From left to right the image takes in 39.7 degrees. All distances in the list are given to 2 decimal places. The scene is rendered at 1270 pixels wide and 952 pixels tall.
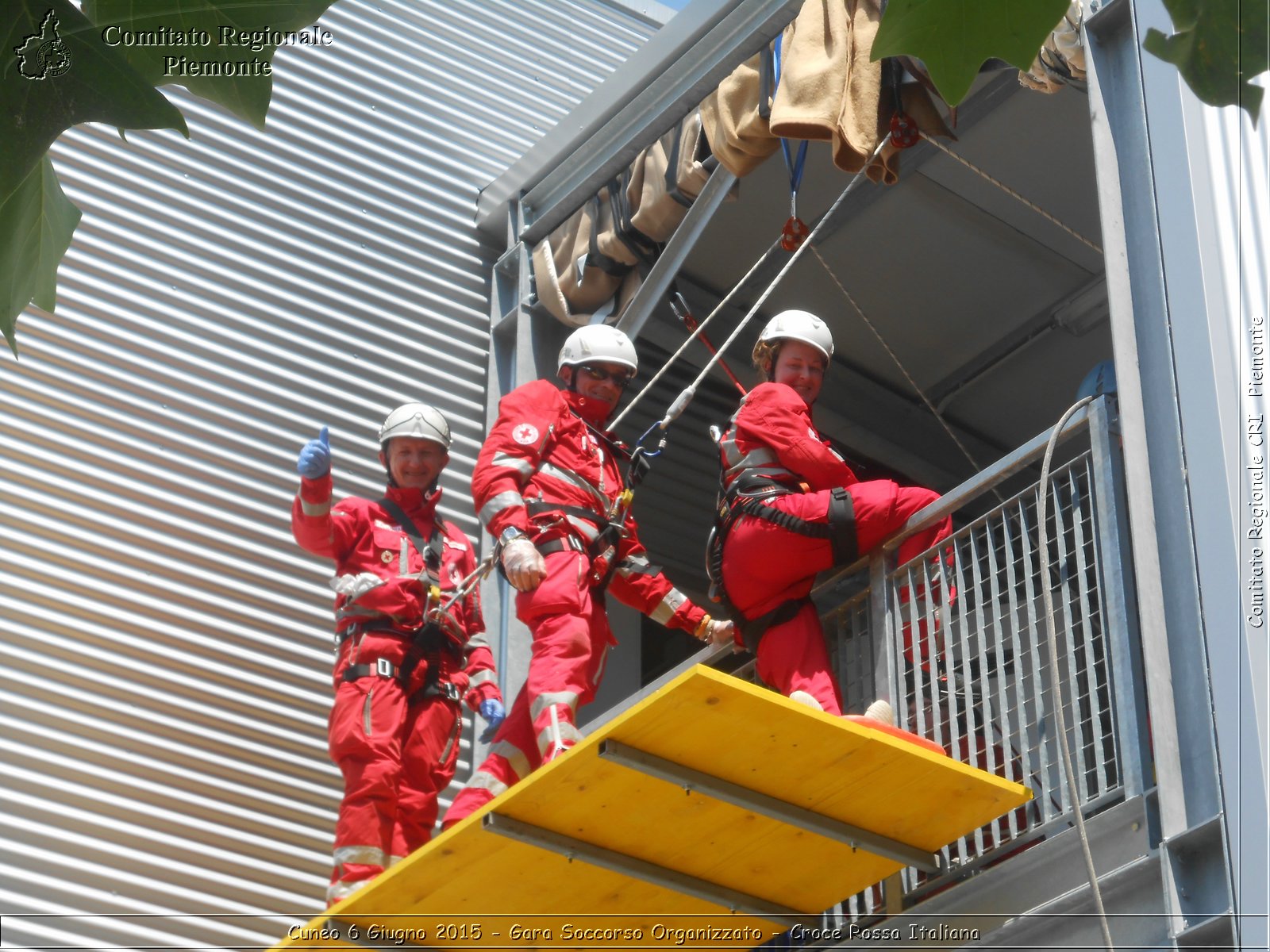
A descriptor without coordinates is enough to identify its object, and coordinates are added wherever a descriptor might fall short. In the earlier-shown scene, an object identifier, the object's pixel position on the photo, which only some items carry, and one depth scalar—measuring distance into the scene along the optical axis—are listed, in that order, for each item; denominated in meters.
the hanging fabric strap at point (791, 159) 8.12
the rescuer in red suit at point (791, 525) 6.36
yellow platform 5.40
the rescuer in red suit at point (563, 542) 6.86
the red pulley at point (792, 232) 8.06
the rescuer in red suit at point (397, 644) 7.12
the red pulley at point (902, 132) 7.72
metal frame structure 5.04
